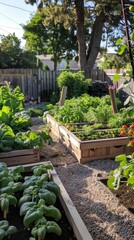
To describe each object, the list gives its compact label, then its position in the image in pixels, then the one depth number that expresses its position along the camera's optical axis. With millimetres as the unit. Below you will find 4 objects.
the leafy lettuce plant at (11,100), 4254
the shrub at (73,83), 8733
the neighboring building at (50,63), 33906
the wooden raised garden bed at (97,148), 3447
